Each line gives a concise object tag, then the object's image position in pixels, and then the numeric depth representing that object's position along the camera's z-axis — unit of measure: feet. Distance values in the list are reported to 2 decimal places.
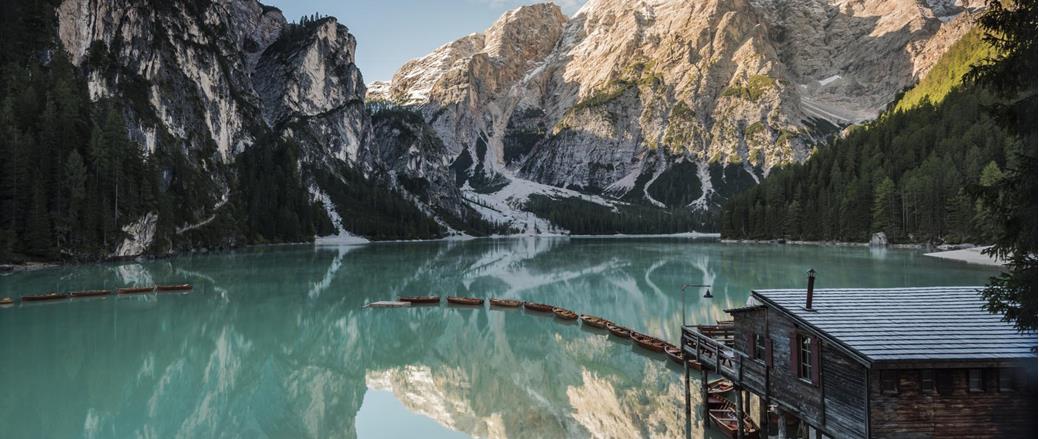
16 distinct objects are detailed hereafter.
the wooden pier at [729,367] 61.93
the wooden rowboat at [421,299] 183.11
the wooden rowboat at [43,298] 171.73
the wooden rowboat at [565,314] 152.15
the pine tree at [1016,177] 38.57
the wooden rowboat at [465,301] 182.09
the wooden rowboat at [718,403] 75.46
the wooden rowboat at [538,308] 165.07
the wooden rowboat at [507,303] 177.99
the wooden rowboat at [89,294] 181.98
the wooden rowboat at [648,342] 112.88
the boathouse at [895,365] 46.32
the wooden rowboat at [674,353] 104.37
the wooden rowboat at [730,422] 65.77
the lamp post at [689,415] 73.38
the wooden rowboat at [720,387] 82.07
